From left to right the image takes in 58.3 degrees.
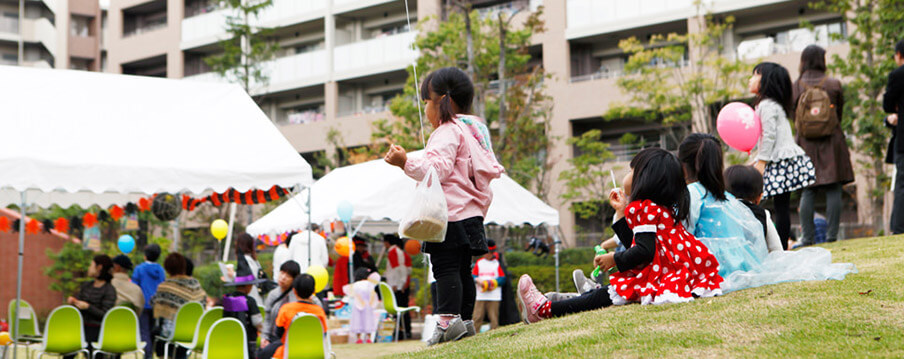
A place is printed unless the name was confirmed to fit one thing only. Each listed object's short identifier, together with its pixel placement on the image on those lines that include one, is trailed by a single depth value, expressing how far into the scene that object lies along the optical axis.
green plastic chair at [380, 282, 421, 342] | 11.55
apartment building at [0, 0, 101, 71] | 37.47
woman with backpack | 7.11
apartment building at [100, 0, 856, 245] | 21.56
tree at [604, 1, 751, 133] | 17.11
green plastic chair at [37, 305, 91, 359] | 6.59
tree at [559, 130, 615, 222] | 19.45
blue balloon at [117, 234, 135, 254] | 11.96
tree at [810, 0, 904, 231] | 13.28
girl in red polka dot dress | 4.14
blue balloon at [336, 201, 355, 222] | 10.36
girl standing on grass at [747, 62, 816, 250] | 6.75
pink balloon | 6.79
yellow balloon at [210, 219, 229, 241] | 13.90
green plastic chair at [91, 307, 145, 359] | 6.71
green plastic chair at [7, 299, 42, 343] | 7.59
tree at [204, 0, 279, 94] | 21.61
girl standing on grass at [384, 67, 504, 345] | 4.34
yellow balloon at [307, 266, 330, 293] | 8.33
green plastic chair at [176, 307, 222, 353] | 6.89
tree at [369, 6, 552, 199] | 17.09
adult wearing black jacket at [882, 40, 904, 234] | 6.75
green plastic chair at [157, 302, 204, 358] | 7.46
